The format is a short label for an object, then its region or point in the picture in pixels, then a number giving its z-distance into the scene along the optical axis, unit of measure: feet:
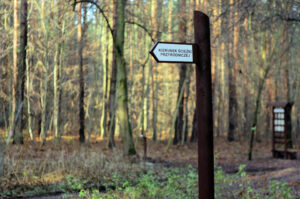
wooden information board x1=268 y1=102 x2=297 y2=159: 52.24
